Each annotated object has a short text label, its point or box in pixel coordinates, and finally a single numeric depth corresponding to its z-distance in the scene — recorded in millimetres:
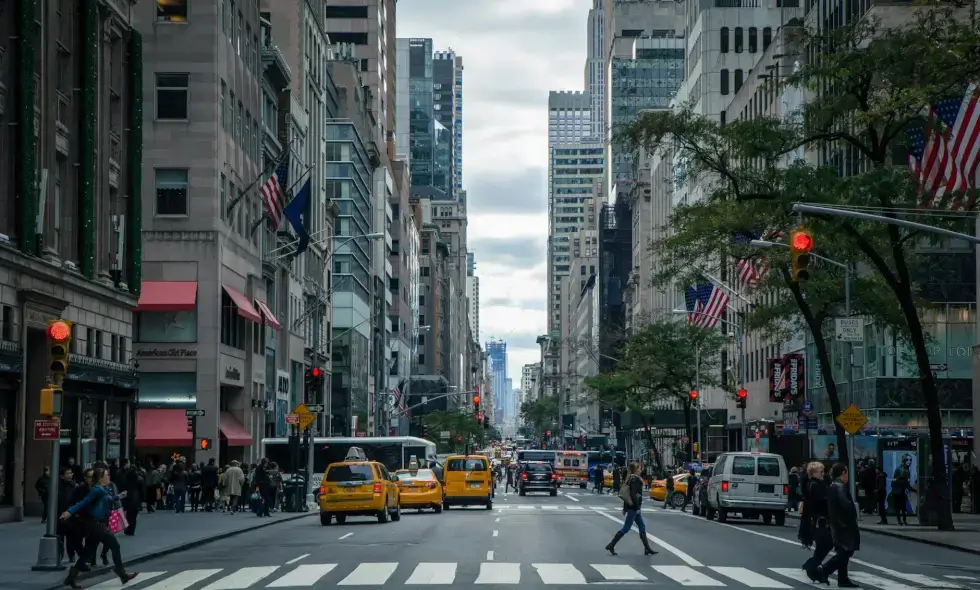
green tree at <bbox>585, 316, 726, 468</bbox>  91000
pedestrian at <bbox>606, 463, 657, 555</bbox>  28109
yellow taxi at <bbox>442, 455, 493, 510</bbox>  54375
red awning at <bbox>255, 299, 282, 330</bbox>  69500
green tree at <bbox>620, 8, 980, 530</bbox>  37188
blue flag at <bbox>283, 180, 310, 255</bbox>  57562
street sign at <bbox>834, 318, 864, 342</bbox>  42219
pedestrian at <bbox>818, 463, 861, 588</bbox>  21328
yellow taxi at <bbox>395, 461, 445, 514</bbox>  50844
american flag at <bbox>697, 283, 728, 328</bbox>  63938
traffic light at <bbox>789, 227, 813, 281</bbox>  26984
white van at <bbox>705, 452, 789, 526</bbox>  43625
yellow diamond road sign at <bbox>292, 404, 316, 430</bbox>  50656
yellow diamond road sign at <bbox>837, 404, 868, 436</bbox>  42297
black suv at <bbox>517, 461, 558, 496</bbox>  74938
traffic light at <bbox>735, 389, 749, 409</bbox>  60156
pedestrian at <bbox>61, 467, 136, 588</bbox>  22094
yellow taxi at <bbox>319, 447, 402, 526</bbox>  41656
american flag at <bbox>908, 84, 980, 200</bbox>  29141
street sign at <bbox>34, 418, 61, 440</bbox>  24125
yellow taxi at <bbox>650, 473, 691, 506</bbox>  64188
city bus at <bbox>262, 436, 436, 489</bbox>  73000
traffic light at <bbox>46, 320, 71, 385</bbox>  23609
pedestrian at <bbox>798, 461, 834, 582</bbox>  22156
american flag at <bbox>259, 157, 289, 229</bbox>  54594
